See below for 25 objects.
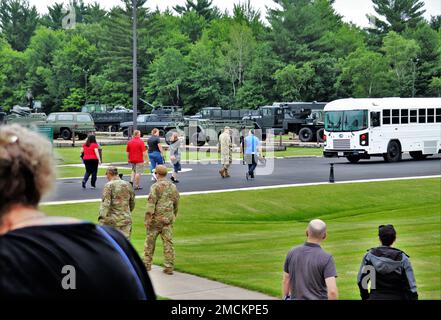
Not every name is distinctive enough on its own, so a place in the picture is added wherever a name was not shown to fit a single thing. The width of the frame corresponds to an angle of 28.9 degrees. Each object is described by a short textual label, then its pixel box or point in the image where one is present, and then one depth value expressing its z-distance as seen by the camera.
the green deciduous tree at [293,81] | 76.31
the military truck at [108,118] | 67.25
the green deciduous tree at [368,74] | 69.25
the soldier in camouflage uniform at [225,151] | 28.19
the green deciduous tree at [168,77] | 82.69
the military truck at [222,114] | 62.31
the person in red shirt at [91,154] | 25.19
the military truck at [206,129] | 48.91
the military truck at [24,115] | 52.32
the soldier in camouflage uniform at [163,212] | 13.23
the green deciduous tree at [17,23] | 108.00
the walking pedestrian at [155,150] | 25.23
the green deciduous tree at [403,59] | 70.25
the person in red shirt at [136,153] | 24.75
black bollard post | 27.49
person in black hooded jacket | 7.72
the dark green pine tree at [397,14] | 86.38
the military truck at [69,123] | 53.66
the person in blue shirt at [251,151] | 27.64
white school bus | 36.97
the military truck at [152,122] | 57.31
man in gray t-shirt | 6.97
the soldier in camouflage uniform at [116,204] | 13.22
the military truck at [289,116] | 56.22
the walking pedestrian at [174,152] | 27.64
